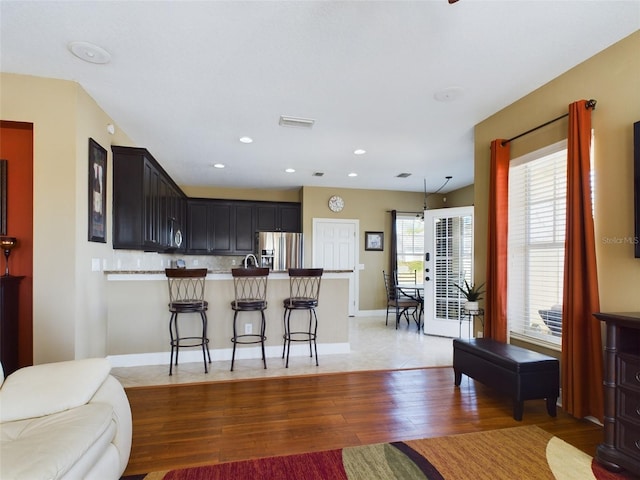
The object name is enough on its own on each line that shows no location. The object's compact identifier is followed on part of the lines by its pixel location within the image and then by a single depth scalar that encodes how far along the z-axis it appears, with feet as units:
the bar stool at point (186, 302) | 11.15
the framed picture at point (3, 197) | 9.11
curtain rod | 7.88
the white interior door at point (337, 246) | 22.34
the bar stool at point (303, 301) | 12.17
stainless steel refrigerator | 21.67
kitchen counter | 11.99
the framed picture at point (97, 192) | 9.96
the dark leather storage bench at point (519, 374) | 7.84
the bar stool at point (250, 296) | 11.67
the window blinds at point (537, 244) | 9.14
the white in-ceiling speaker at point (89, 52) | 7.50
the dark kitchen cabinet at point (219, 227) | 22.31
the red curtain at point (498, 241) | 10.36
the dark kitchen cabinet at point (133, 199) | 11.94
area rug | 5.93
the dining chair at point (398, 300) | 18.79
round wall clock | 22.71
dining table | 19.20
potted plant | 11.27
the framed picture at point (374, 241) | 23.20
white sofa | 3.86
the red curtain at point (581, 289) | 7.54
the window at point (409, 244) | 23.52
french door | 16.74
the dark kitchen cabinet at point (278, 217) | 23.09
